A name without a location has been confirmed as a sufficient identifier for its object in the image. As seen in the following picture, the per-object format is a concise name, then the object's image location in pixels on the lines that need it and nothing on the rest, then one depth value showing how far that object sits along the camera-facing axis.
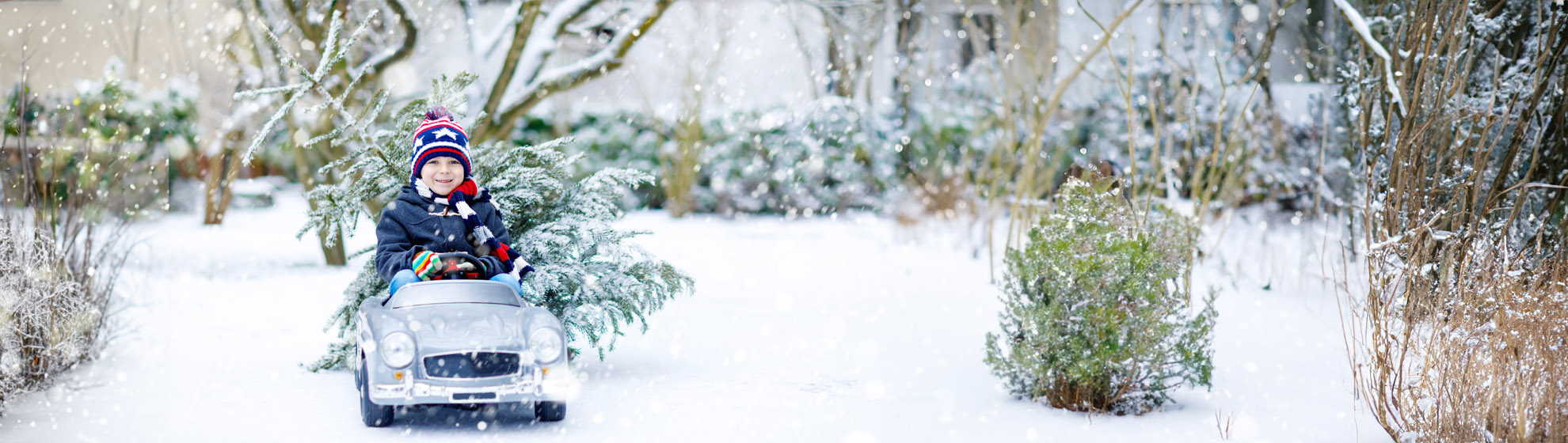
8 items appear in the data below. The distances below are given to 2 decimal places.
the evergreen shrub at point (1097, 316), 4.69
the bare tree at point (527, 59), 9.20
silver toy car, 4.18
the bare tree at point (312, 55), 9.23
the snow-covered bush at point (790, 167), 15.88
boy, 4.80
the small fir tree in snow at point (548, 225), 5.33
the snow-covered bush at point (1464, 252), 3.82
